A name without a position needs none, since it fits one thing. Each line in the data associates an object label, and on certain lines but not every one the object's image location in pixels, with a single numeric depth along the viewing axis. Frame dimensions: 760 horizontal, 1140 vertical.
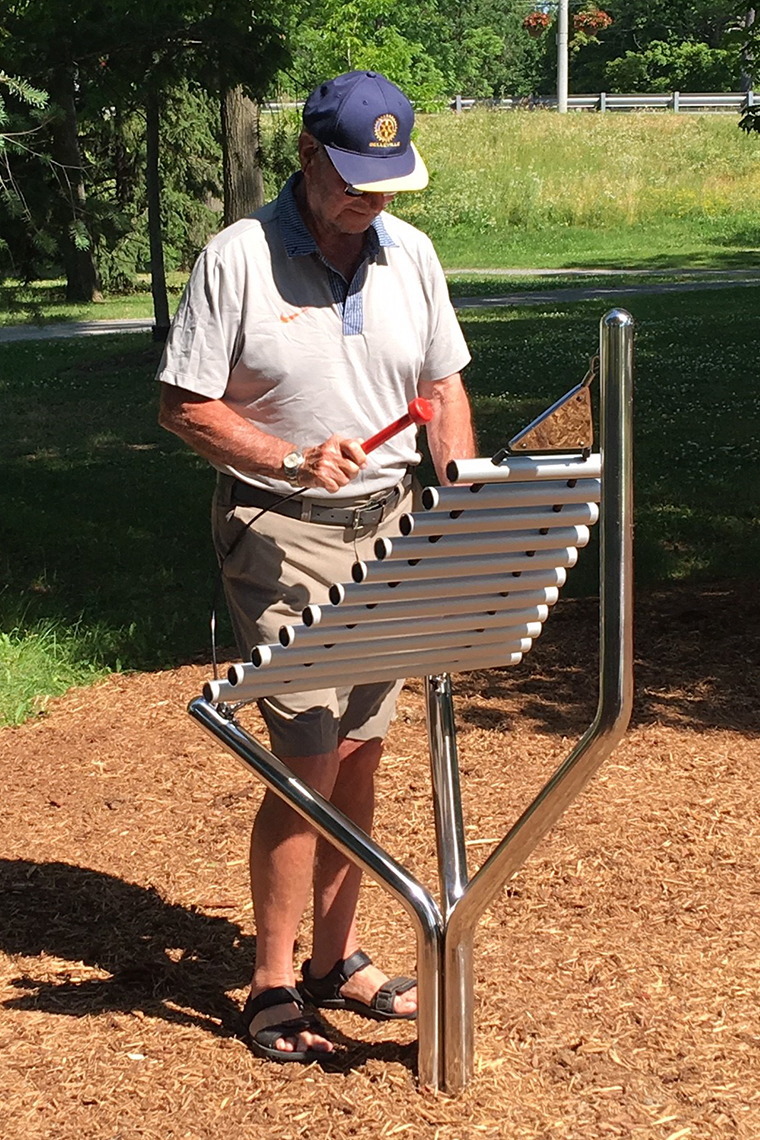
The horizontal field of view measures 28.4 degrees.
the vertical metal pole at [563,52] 44.09
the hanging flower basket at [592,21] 60.00
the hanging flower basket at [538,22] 68.56
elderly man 2.83
